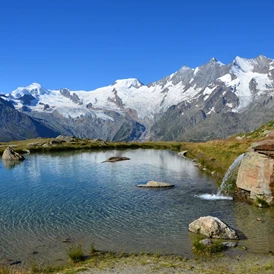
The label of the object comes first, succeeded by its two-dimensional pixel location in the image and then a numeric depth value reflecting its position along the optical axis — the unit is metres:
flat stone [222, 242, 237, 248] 31.78
